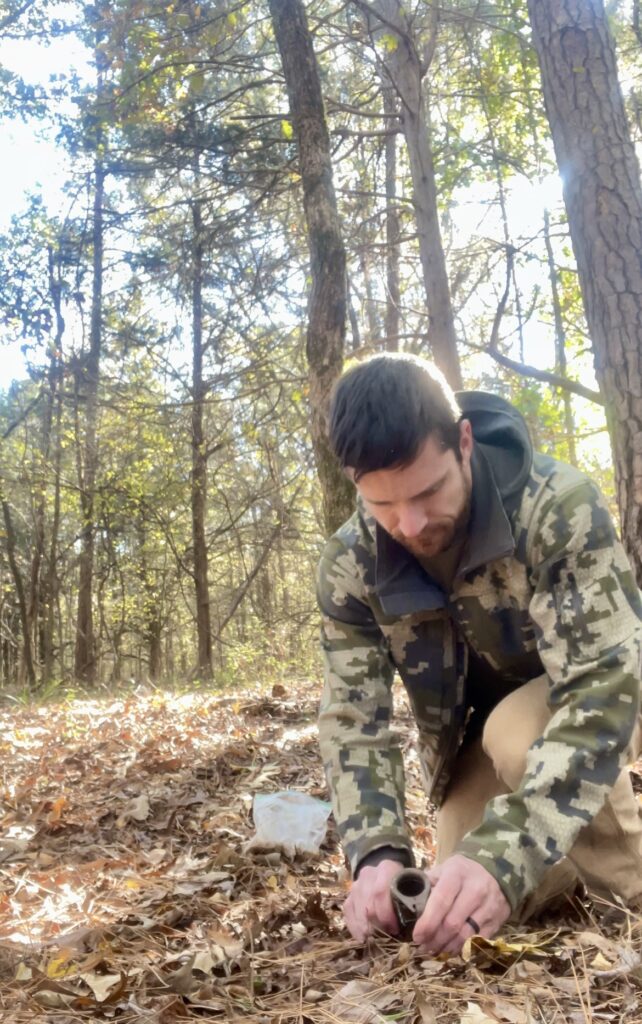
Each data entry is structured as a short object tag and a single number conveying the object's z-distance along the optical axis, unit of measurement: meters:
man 2.00
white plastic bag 3.34
